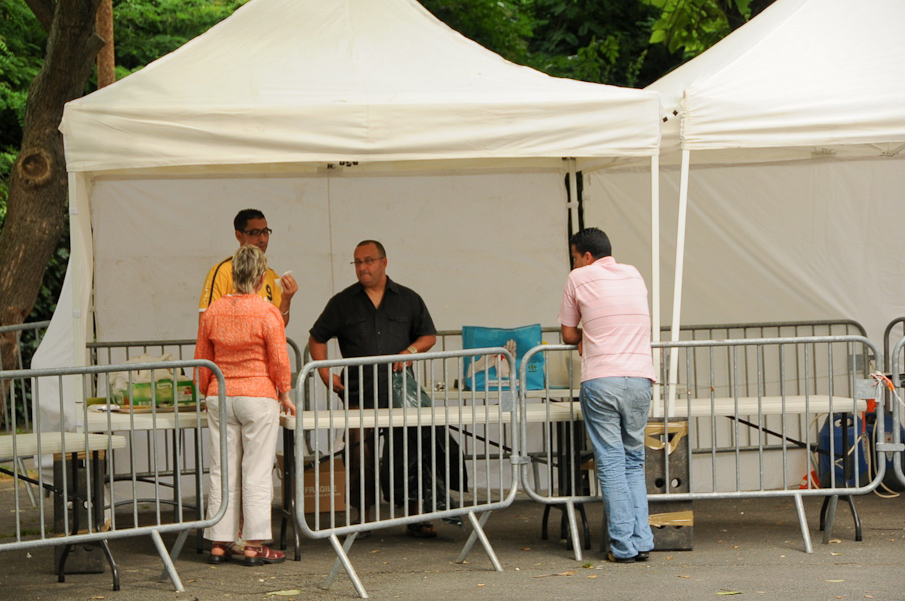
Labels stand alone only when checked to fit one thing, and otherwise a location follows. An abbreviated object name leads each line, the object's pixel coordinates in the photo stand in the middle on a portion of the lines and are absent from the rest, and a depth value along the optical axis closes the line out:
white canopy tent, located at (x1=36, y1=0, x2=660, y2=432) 11.88
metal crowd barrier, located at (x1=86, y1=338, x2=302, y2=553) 16.13
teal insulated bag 14.21
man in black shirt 13.75
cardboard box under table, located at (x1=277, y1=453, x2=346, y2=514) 14.34
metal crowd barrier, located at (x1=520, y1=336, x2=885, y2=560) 12.20
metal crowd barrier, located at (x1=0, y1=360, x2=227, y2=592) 10.50
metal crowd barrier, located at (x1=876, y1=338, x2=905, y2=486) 12.32
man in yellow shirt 13.05
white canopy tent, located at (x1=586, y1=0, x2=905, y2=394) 17.70
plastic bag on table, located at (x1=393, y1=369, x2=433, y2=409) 11.90
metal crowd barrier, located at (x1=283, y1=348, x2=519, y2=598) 11.05
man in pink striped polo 11.65
